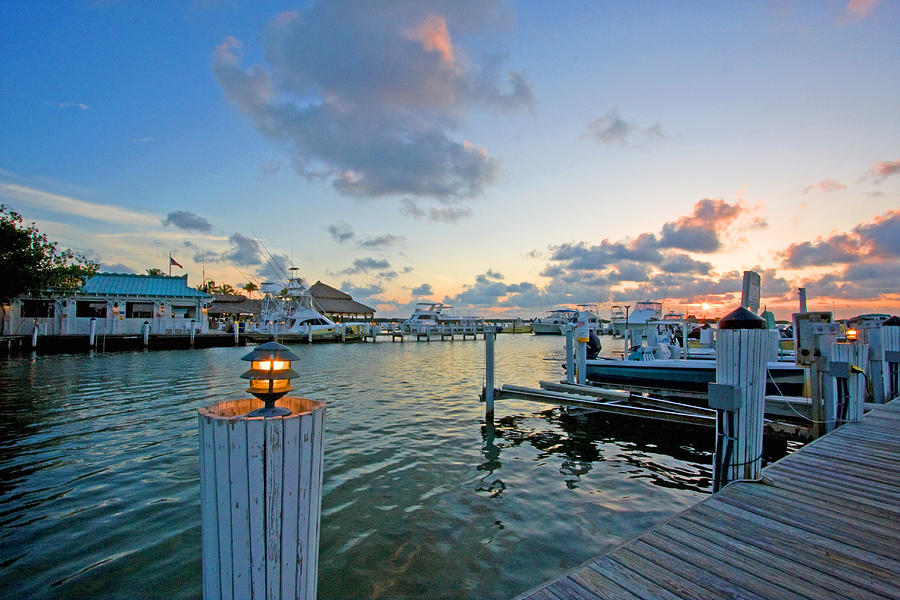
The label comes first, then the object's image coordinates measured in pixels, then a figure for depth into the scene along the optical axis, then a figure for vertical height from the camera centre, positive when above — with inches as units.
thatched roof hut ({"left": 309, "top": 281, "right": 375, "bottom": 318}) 3201.3 +96.2
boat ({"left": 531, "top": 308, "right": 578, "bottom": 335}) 3301.9 -44.4
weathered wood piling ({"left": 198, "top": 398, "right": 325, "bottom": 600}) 78.6 -34.2
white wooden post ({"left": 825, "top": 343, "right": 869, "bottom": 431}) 279.3 -47.3
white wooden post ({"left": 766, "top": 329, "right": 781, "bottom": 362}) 554.9 -41.4
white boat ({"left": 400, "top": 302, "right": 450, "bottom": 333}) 3029.0 +20.5
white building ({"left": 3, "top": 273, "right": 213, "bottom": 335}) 1373.0 +19.7
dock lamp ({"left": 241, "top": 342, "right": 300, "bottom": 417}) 89.2 -12.3
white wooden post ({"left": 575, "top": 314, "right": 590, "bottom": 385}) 509.0 -30.3
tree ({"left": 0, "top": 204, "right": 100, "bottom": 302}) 1125.7 +138.8
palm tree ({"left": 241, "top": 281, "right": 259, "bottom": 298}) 3807.8 +243.9
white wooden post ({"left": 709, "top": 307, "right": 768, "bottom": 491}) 179.5 -30.0
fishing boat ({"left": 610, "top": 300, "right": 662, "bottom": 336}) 1156.5 +11.5
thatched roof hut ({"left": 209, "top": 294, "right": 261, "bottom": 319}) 2818.7 +56.7
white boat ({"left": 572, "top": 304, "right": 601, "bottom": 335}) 3237.9 -24.6
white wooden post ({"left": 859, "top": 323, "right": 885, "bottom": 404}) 396.2 -37.9
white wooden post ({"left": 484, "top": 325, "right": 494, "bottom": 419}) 446.9 -61.6
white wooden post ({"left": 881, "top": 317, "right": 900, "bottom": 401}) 412.5 -35.1
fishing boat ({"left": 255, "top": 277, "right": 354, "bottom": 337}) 2117.4 +15.3
